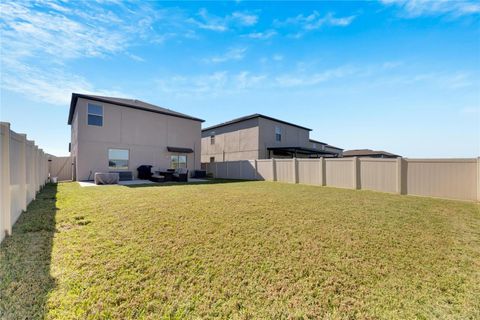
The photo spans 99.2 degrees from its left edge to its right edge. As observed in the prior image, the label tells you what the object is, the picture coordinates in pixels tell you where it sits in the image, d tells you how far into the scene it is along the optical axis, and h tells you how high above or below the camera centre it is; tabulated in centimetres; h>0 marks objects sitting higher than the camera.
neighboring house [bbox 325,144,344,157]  3650 +247
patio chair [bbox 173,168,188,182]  1470 -99
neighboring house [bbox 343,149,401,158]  3250 +158
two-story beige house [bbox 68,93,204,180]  1370 +204
